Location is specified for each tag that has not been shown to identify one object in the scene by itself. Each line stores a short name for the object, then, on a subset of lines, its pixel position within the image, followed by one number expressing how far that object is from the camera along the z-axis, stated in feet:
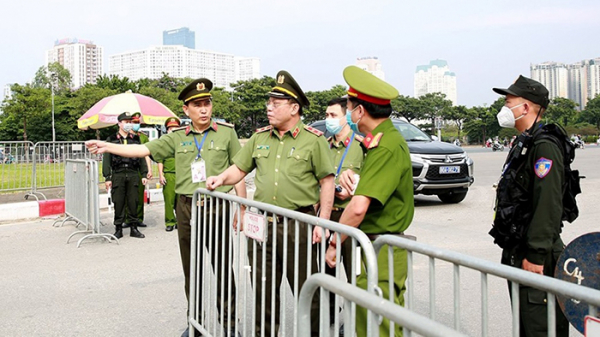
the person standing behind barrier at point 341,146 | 15.10
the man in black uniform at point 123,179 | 27.43
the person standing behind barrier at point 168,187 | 29.81
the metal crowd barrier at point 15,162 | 38.47
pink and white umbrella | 48.88
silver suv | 34.50
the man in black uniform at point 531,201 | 9.87
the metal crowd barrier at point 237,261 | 8.92
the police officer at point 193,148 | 14.89
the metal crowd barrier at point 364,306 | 4.64
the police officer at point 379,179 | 9.66
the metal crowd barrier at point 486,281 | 5.42
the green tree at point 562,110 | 254.06
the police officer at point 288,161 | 12.64
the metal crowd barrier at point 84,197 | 26.40
